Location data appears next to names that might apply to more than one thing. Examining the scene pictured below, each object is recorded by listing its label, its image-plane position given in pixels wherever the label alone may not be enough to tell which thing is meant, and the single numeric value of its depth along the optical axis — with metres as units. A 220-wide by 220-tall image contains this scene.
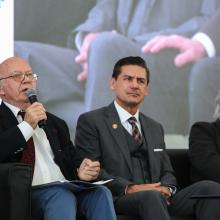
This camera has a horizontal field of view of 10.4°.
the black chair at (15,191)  5.41
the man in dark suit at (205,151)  7.21
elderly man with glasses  5.74
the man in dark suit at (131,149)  6.54
